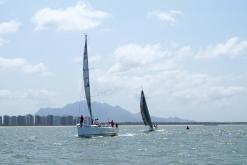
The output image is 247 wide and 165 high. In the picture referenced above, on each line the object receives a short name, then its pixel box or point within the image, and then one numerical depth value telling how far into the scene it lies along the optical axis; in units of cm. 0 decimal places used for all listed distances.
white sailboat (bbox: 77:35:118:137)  7894
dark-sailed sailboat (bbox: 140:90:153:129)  12393
